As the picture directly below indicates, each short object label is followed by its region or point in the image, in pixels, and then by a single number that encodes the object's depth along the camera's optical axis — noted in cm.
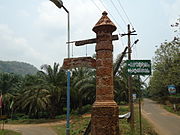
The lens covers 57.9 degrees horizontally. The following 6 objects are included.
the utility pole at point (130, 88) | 877
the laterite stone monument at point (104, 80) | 360
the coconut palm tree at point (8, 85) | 2376
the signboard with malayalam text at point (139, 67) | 522
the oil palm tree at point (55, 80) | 1847
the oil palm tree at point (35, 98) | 1811
